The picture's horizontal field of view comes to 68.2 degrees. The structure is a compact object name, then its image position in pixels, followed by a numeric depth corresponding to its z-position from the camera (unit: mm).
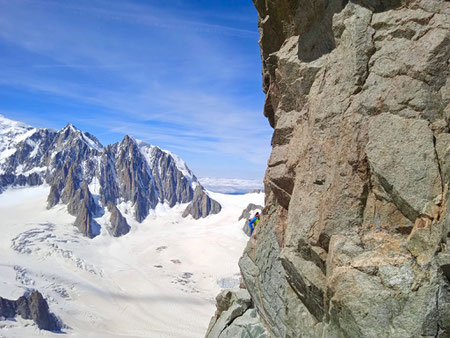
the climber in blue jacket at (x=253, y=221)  21850
